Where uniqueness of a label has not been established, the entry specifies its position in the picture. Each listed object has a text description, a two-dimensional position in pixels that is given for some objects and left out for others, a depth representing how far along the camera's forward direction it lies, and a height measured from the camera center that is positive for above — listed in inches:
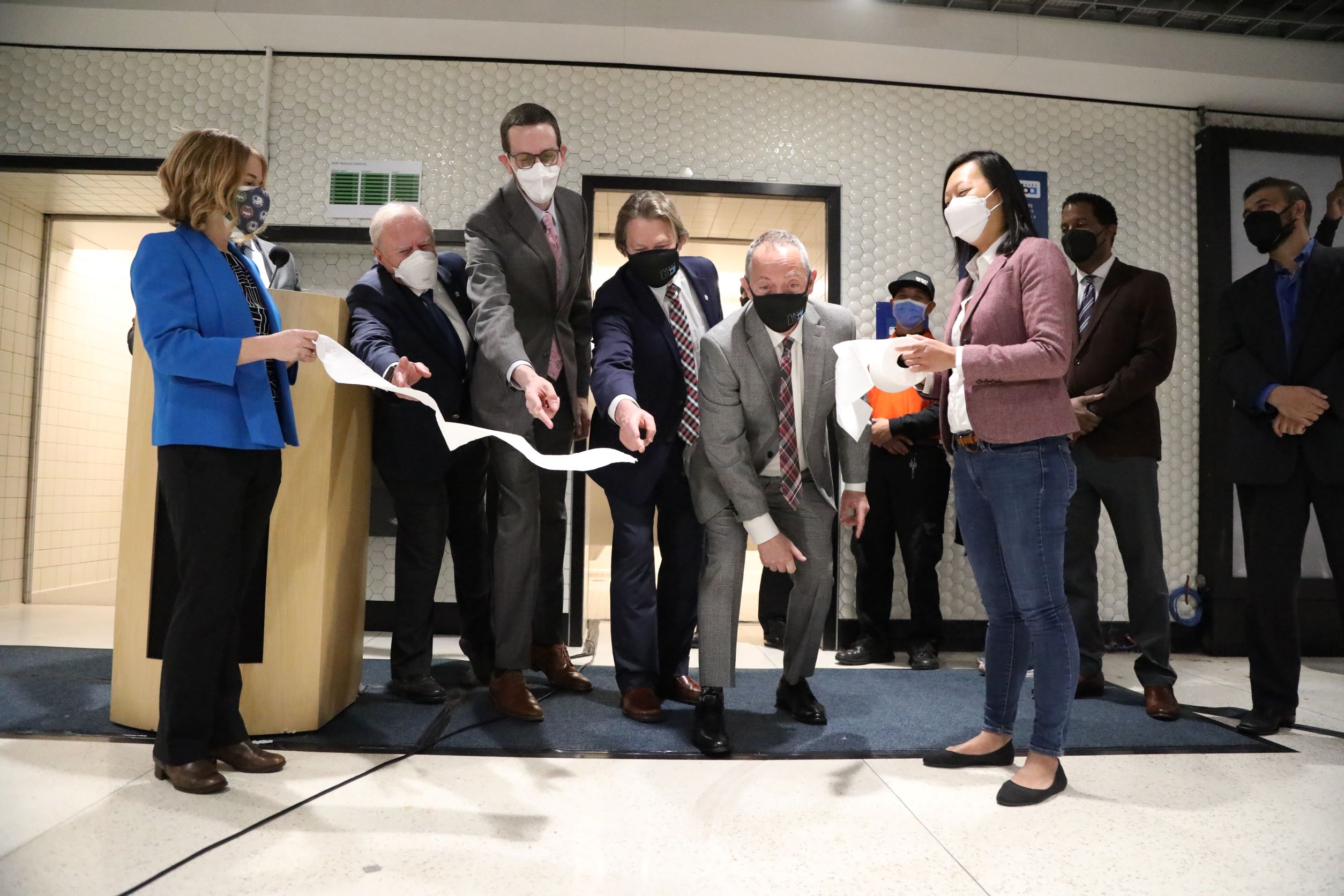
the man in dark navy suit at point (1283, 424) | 90.7 +9.3
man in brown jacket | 103.4 +8.9
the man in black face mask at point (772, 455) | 85.4 +3.8
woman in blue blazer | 66.6 +5.3
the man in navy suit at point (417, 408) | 96.3 +9.2
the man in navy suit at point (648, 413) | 93.4 +8.5
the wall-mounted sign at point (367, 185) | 149.4 +58.0
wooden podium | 82.7 -11.1
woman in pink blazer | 67.9 +6.8
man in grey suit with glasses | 90.9 +18.7
